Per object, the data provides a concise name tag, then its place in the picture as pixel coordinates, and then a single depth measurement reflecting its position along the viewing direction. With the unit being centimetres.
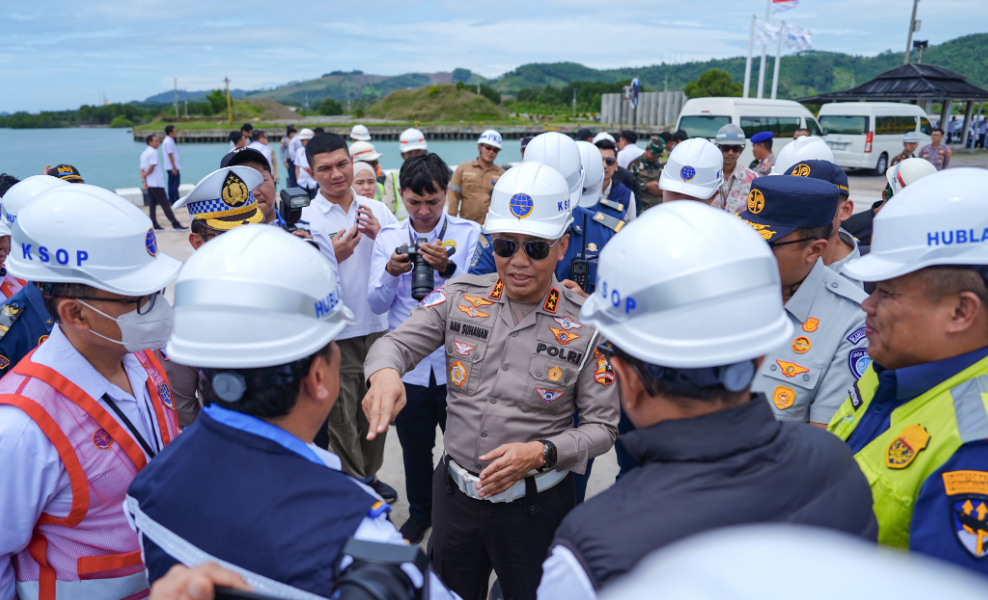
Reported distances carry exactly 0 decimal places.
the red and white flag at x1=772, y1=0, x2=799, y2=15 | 2126
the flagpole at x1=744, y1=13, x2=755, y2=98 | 2269
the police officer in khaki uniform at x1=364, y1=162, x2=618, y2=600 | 218
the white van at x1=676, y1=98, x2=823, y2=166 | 1553
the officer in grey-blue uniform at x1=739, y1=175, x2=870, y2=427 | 218
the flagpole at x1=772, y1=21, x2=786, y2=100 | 2188
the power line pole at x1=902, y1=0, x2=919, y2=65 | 2650
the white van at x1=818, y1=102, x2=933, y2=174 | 1861
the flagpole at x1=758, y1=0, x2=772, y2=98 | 2273
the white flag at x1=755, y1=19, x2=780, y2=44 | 2183
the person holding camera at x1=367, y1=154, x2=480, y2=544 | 322
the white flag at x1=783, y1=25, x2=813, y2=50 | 2131
